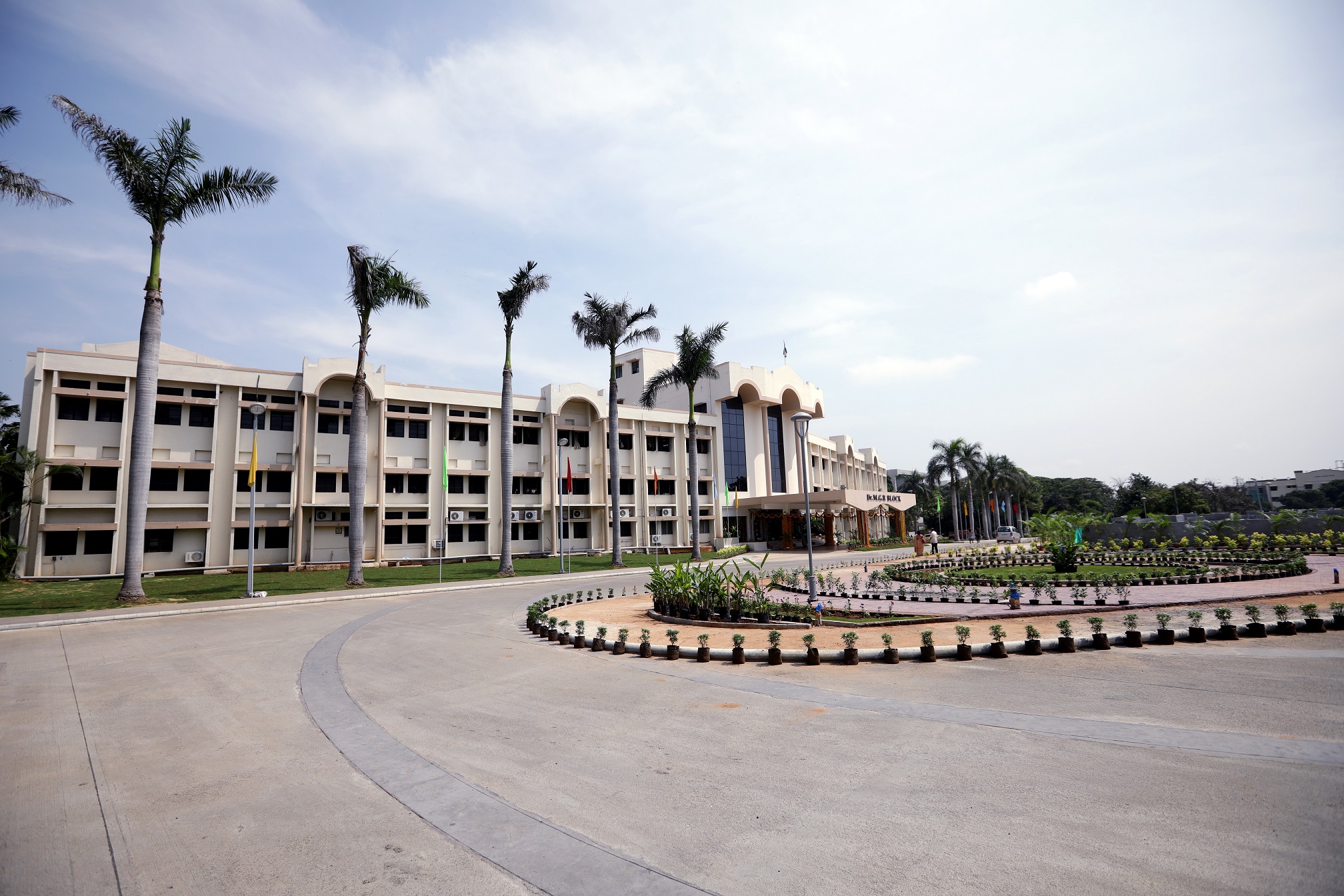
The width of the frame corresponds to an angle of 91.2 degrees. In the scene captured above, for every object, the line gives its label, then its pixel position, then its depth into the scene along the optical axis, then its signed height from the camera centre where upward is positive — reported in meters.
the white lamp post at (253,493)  24.42 +2.01
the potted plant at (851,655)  10.48 -2.09
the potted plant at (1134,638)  10.81 -2.05
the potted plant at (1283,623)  11.12 -1.98
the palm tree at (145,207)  23.47 +12.69
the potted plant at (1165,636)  10.84 -2.04
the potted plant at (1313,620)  11.26 -1.94
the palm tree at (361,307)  30.27 +10.86
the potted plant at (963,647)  10.35 -2.01
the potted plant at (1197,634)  10.88 -2.04
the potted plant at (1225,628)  10.87 -1.98
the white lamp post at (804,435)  16.86 +2.52
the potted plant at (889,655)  10.43 -2.09
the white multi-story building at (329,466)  33.19 +4.70
